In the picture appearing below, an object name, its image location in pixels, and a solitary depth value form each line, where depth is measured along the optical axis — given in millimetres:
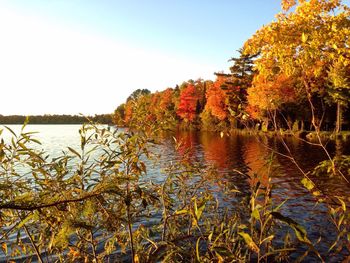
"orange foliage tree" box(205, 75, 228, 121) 65625
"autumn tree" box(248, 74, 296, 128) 50444
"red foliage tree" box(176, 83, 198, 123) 82188
